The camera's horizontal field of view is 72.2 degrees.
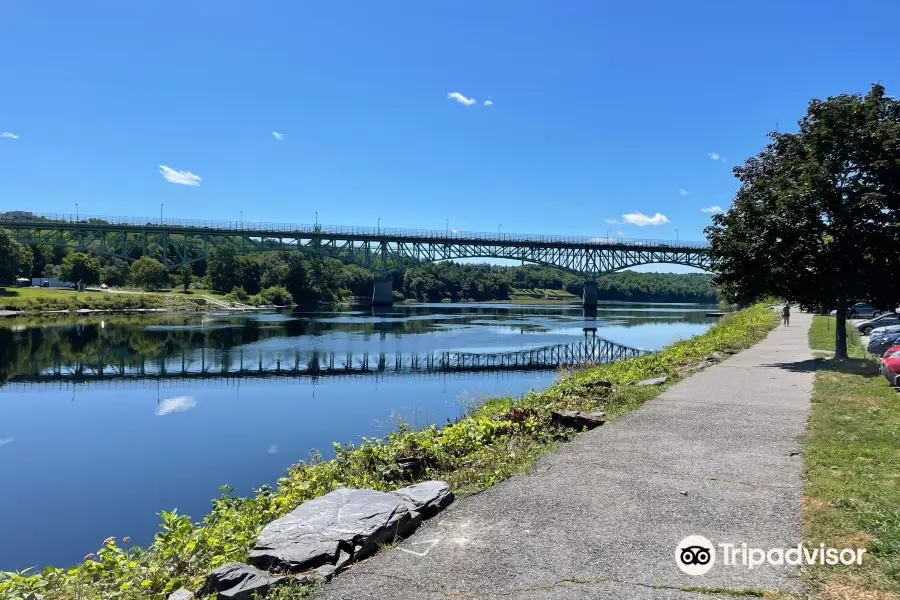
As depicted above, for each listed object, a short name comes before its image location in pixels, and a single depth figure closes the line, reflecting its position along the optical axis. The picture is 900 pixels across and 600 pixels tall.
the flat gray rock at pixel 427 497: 6.96
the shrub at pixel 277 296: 113.81
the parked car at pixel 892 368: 15.07
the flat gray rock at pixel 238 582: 5.18
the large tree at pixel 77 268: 102.94
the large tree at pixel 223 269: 115.38
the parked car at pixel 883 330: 26.88
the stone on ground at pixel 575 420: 11.27
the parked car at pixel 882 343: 23.00
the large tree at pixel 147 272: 107.44
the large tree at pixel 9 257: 89.62
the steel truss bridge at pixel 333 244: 111.19
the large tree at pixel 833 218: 19.70
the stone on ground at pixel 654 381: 16.15
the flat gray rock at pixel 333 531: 5.77
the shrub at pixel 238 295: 109.14
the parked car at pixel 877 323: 35.92
